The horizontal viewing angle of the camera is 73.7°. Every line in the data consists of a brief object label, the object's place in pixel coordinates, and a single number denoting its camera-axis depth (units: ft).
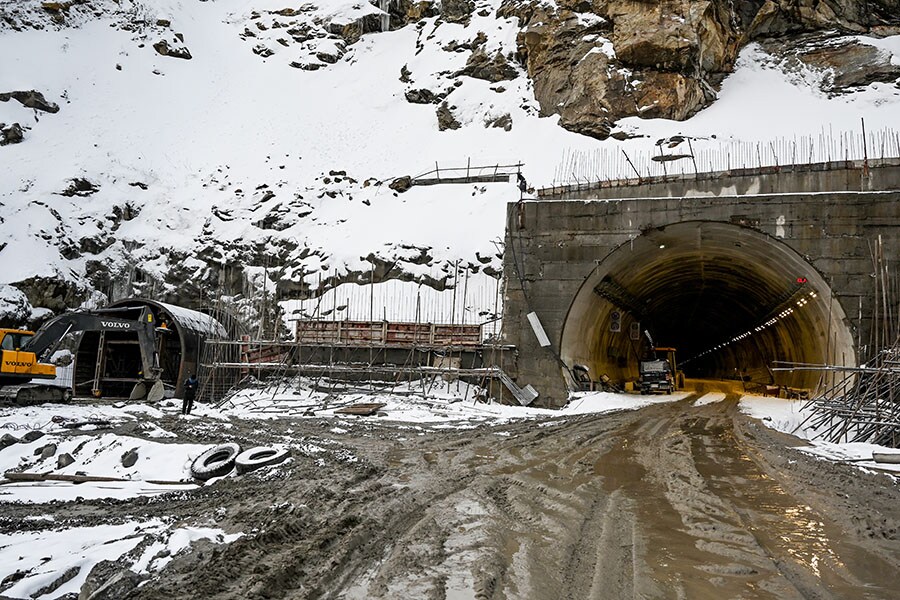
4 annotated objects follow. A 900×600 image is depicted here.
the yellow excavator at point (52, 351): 56.95
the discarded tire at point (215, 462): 27.71
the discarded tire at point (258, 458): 28.37
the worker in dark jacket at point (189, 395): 52.75
